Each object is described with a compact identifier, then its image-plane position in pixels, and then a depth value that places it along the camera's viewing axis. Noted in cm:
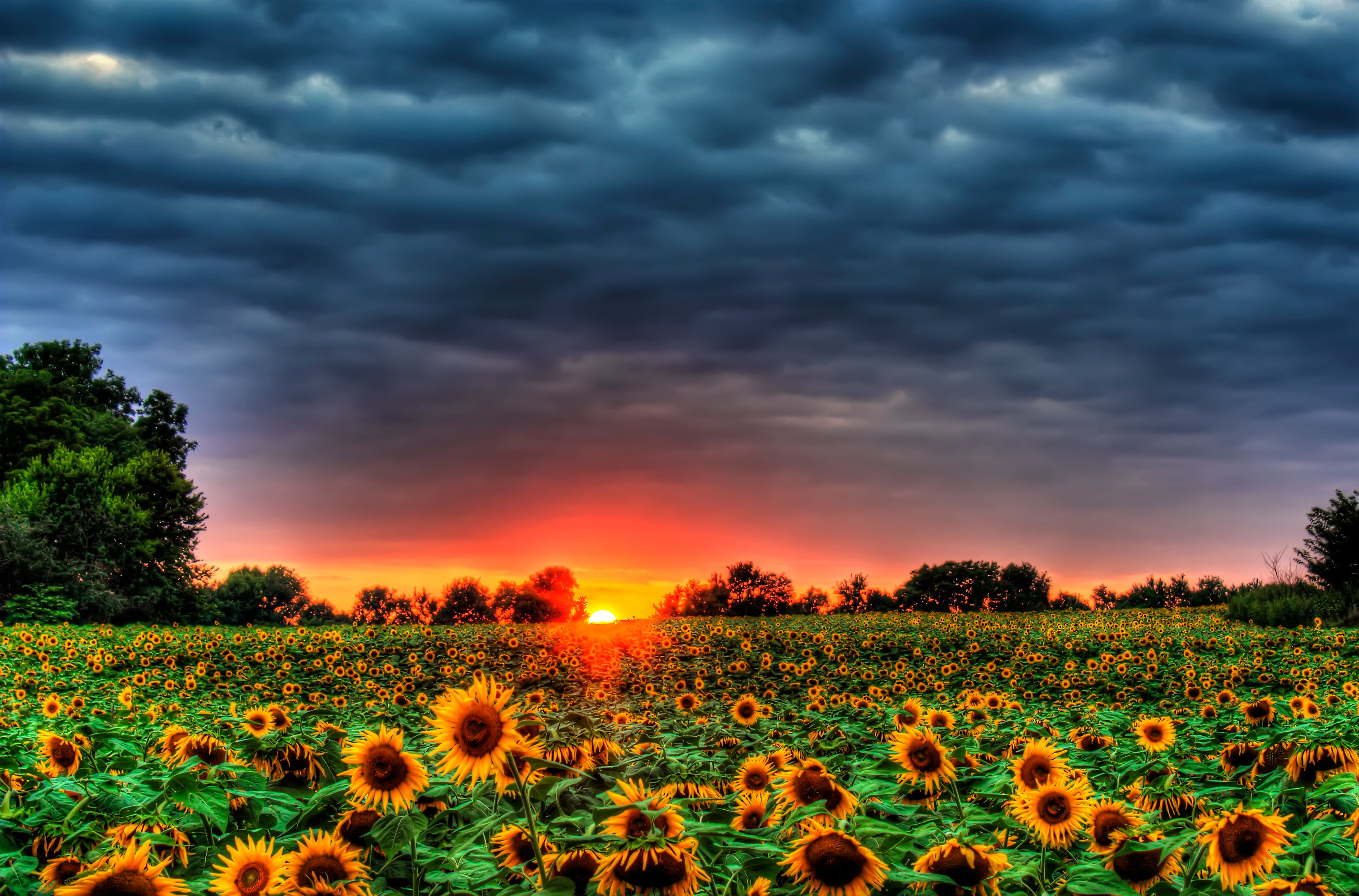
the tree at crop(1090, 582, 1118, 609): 4316
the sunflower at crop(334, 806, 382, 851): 318
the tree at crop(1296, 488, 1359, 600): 3059
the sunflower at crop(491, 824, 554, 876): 285
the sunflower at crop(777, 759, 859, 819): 306
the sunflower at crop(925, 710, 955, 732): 654
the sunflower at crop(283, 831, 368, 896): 277
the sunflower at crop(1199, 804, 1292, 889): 295
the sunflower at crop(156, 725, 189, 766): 446
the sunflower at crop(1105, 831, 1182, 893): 300
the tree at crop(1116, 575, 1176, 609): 4141
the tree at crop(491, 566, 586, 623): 4325
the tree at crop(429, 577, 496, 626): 4322
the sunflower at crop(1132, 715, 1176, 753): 585
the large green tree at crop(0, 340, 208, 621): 3947
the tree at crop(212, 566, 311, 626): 5381
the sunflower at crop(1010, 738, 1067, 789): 382
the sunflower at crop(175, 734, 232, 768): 425
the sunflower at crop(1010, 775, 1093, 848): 345
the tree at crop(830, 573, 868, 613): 4381
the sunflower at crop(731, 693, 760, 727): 755
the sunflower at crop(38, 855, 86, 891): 320
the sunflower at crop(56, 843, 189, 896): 276
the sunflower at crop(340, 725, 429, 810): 303
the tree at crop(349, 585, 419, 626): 4225
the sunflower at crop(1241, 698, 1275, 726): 578
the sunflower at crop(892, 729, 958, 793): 383
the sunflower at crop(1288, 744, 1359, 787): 407
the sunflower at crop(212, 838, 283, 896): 287
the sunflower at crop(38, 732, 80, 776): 460
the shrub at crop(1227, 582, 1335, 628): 2619
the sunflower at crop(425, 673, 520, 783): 274
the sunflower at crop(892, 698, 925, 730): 614
